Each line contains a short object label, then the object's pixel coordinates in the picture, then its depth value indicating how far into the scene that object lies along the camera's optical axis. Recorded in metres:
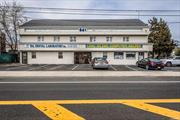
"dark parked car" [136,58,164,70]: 12.94
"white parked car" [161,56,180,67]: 16.68
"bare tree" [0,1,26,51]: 21.76
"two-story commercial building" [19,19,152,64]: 18.91
